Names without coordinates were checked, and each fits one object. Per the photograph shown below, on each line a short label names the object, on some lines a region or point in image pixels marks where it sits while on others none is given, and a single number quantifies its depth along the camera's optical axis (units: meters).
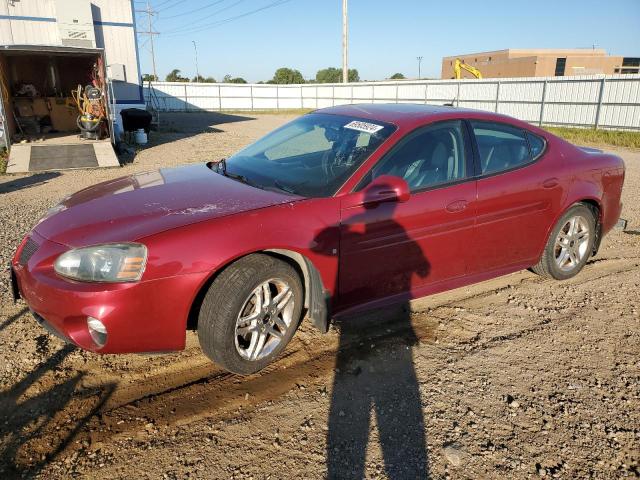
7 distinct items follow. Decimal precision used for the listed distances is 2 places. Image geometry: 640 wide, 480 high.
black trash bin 16.58
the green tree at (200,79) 83.36
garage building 12.80
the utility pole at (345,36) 28.98
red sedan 2.66
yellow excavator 29.84
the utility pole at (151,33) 56.12
